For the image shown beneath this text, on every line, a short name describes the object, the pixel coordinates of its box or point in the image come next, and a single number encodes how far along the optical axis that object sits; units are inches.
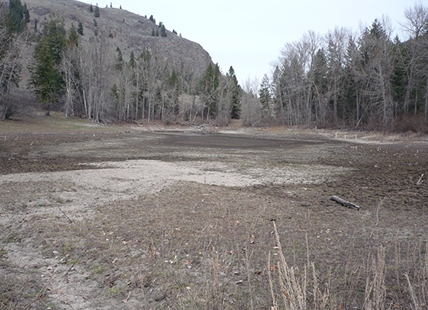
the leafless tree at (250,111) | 3289.9
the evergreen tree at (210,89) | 3628.0
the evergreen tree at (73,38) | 2714.1
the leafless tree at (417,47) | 1639.1
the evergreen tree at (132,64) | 3632.4
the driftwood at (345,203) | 355.0
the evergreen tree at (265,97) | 3489.2
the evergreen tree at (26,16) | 5521.2
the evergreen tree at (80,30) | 6018.7
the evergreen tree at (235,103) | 3810.5
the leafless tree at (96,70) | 2362.2
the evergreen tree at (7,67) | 1367.0
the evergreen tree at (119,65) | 3629.4
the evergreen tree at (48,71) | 2244.1
